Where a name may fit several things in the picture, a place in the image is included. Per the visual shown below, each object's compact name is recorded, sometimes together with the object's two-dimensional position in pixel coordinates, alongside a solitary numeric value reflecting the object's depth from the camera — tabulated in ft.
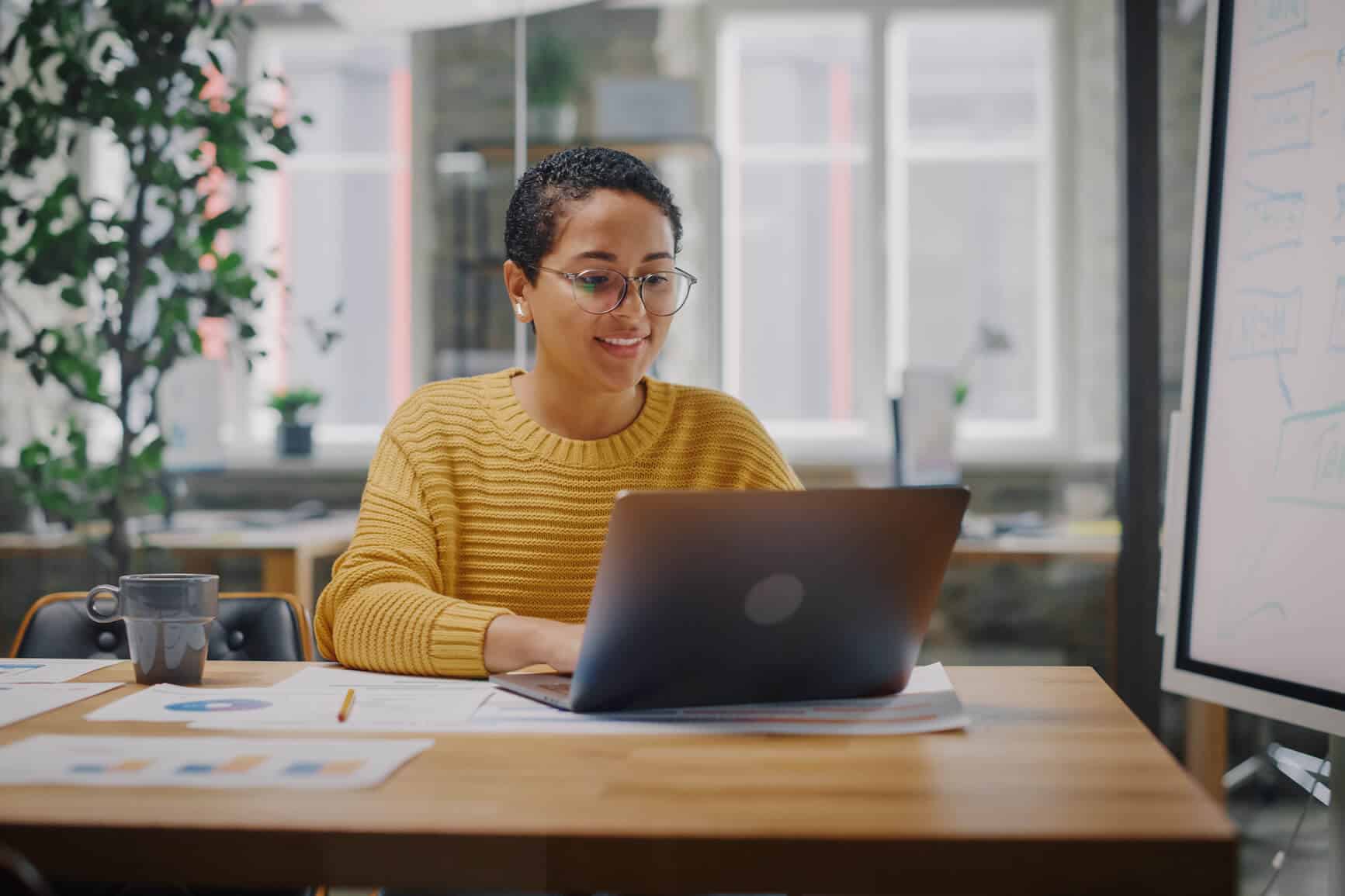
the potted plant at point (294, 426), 15.17
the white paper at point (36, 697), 3.33
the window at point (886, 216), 15.94
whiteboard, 4.52
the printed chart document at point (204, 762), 2.63
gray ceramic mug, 3.72
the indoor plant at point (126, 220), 8.70
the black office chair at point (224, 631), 5.01
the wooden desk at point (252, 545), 10.41
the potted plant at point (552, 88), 15.19
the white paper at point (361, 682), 3.74
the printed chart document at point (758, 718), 3.14
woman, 4.67
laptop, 2.97
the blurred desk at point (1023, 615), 14.80
